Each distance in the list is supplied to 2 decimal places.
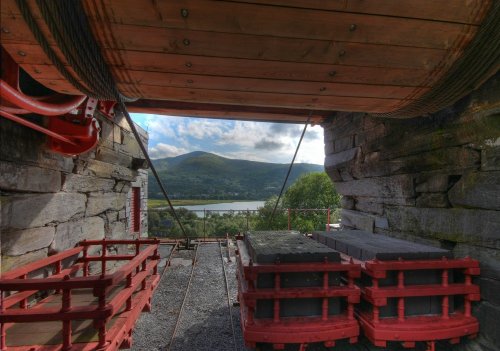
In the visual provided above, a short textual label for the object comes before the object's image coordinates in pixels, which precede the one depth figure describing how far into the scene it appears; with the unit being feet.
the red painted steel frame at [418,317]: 6.64
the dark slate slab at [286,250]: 7.00
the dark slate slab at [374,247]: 7.34
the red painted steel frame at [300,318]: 6.34
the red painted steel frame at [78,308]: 5.86
